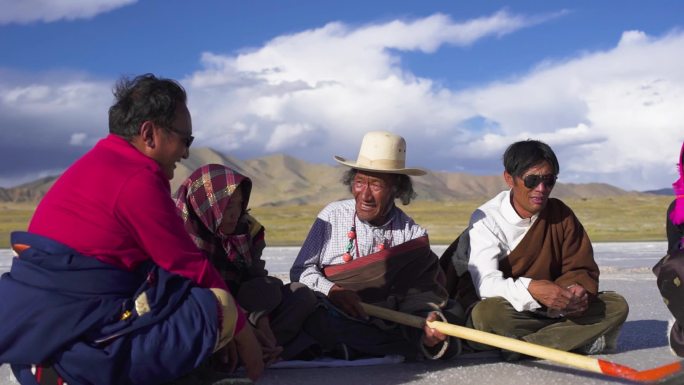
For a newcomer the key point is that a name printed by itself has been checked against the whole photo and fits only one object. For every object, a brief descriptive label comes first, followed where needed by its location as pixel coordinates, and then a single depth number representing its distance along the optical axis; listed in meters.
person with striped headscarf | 3.83
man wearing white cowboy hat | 4.13
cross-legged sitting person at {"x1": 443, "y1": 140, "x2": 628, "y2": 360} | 4.16
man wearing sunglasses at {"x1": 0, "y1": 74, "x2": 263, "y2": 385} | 2.79
